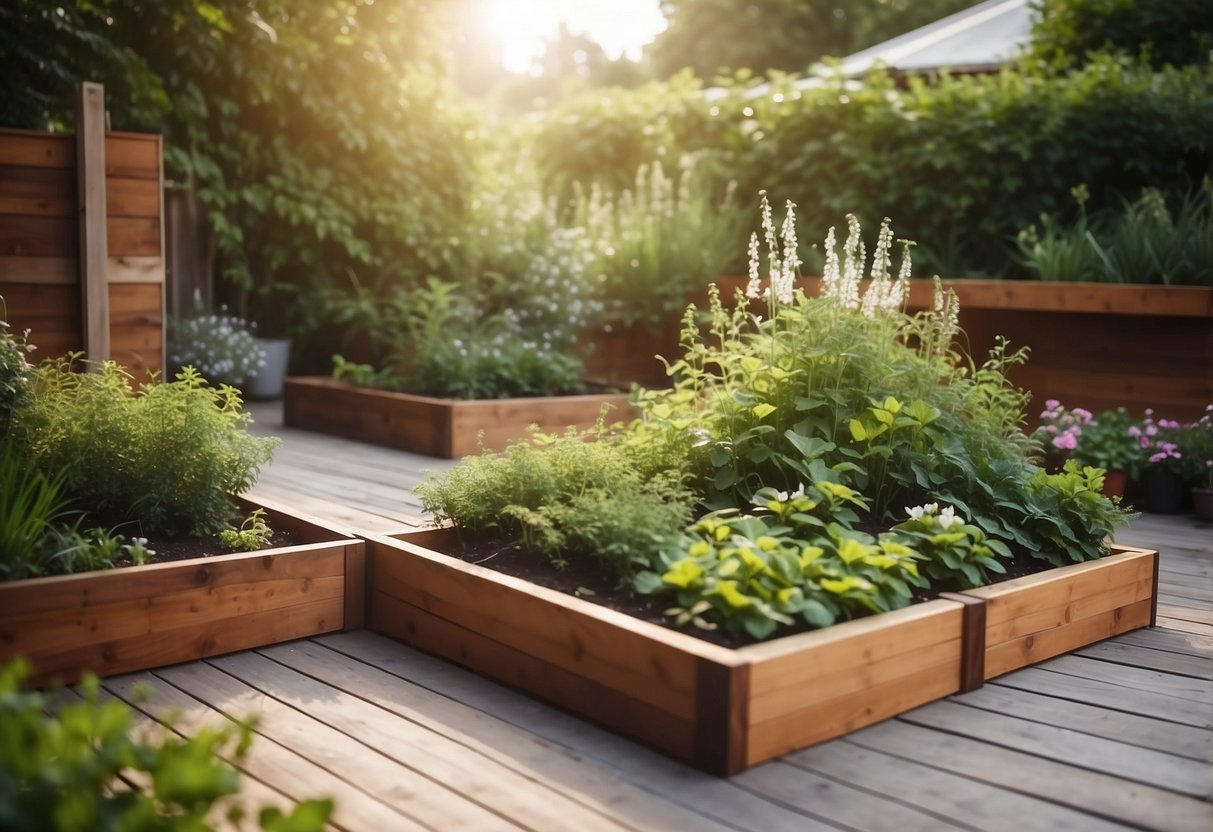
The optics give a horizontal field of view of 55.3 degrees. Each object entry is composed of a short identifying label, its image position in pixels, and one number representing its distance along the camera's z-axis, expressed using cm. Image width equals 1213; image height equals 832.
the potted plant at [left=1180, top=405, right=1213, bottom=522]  479
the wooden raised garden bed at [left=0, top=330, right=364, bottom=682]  264
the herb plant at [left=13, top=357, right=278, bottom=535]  308
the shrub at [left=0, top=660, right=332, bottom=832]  138
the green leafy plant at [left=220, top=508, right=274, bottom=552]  308
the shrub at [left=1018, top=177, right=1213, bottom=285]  543
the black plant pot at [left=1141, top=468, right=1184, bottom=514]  491
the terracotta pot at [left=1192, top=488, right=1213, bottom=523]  476
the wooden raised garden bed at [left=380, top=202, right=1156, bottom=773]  241
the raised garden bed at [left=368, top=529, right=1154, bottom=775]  227
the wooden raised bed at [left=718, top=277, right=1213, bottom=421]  528
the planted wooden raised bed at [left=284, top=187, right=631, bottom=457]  585
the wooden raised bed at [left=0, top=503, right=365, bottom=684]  258
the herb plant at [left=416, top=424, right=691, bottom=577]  274
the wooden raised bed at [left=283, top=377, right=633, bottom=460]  568
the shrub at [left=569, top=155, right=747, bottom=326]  732
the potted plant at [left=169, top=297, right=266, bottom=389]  720
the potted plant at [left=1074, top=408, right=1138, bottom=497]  492
